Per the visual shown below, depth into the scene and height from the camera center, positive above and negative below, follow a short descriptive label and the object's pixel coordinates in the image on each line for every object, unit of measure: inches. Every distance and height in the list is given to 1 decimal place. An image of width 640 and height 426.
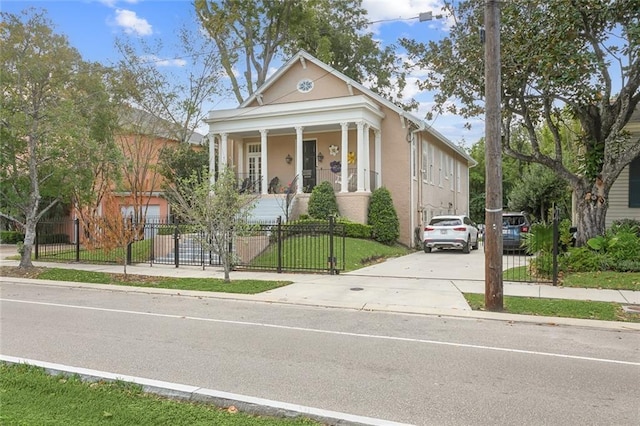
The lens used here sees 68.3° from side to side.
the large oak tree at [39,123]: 556.1 +120.4
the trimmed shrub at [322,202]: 799.1 +32.3
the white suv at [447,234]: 774.5 -23.2
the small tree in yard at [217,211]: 471.2 +11.1
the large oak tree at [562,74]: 492.7 +164.1
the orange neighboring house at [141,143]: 894.1 +161.4
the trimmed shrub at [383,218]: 818.2 +4.4
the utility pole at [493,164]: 346.3 +41.1
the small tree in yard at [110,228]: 519.8 -6.1
